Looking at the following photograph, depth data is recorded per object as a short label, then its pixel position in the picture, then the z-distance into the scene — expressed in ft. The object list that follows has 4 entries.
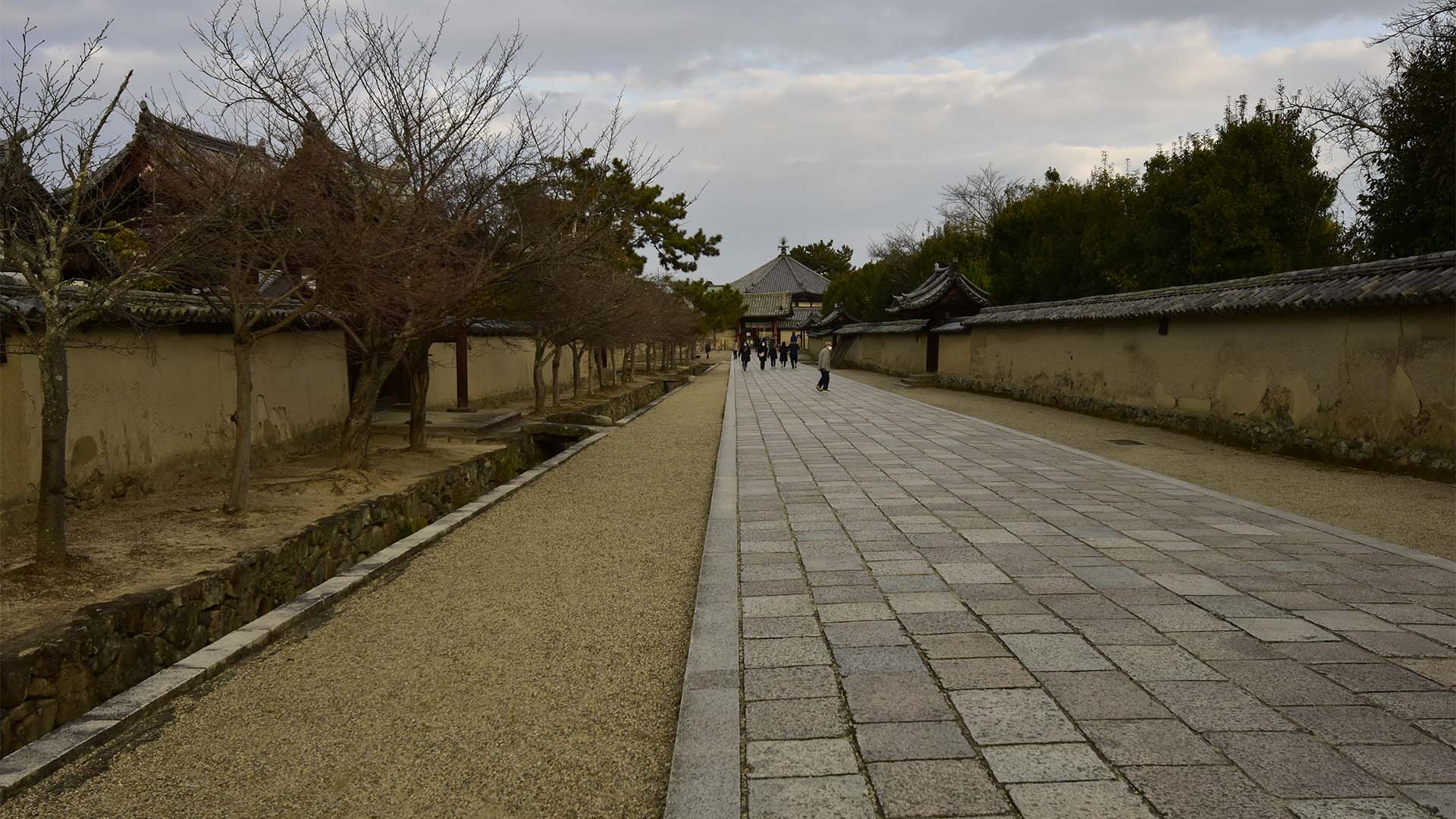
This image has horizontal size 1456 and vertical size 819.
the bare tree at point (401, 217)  24.67
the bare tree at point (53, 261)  15.07
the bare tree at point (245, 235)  20.59
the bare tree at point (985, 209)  127.75
